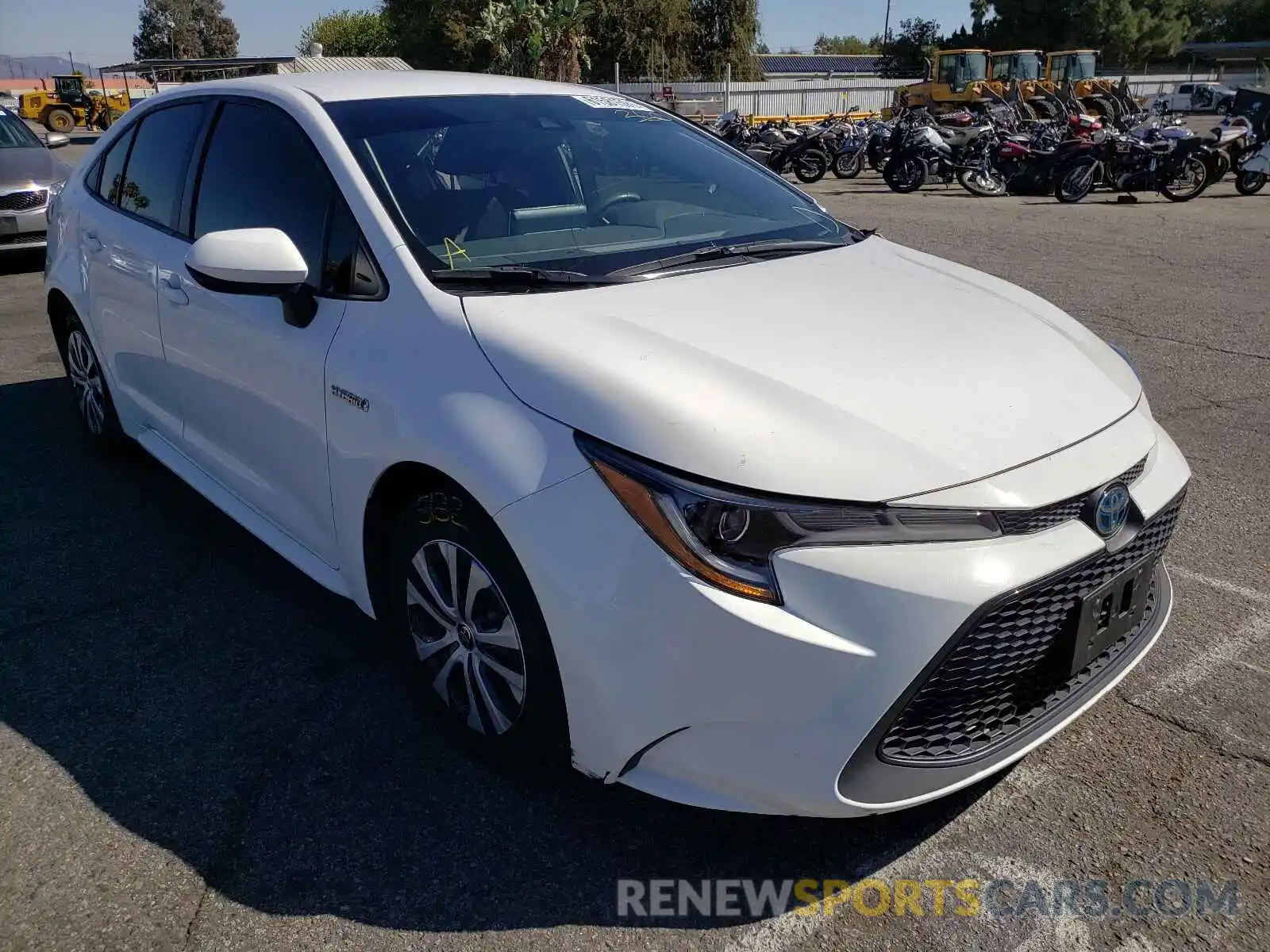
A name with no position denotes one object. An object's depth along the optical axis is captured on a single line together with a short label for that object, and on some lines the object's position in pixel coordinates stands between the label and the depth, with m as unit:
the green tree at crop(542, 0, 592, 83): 36.00
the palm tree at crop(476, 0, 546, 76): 35.50
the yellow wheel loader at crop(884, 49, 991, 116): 29.50
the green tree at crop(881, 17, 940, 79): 71.25
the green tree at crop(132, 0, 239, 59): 94.75
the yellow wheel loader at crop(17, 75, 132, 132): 42.78
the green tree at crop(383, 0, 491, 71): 45.97
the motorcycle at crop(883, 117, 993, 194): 16.59
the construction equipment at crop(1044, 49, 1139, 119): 23.36
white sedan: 1.94
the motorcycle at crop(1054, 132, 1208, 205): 14.70
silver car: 9.91
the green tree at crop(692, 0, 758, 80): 54.19
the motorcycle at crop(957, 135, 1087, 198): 15.87
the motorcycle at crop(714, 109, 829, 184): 18.00
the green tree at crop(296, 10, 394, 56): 72.19
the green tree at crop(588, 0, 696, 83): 50.50
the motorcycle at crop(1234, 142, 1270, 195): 15.17
